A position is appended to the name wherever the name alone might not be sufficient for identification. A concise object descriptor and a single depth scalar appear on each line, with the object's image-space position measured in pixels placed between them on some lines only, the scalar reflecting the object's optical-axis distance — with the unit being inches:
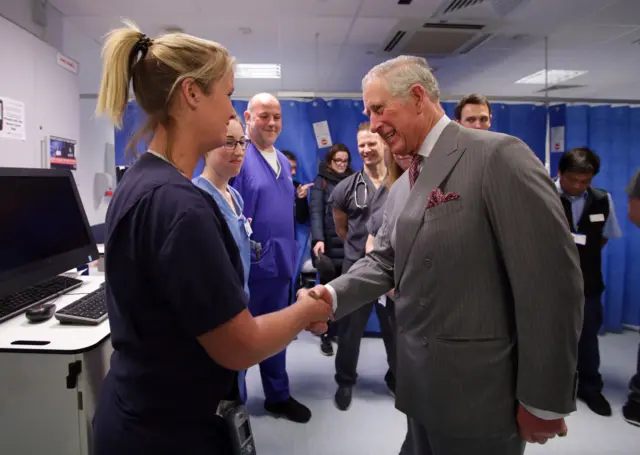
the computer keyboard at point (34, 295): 62.8
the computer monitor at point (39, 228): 62.8
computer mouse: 59.7
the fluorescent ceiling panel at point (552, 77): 226.7
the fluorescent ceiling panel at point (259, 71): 207.6
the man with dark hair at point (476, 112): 94.5
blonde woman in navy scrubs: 29.5
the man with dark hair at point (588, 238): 104.0
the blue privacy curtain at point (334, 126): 149.9
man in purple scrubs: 88.3
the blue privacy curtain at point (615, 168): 155.3
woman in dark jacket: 139.6
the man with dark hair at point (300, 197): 148.7
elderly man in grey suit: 37.4
